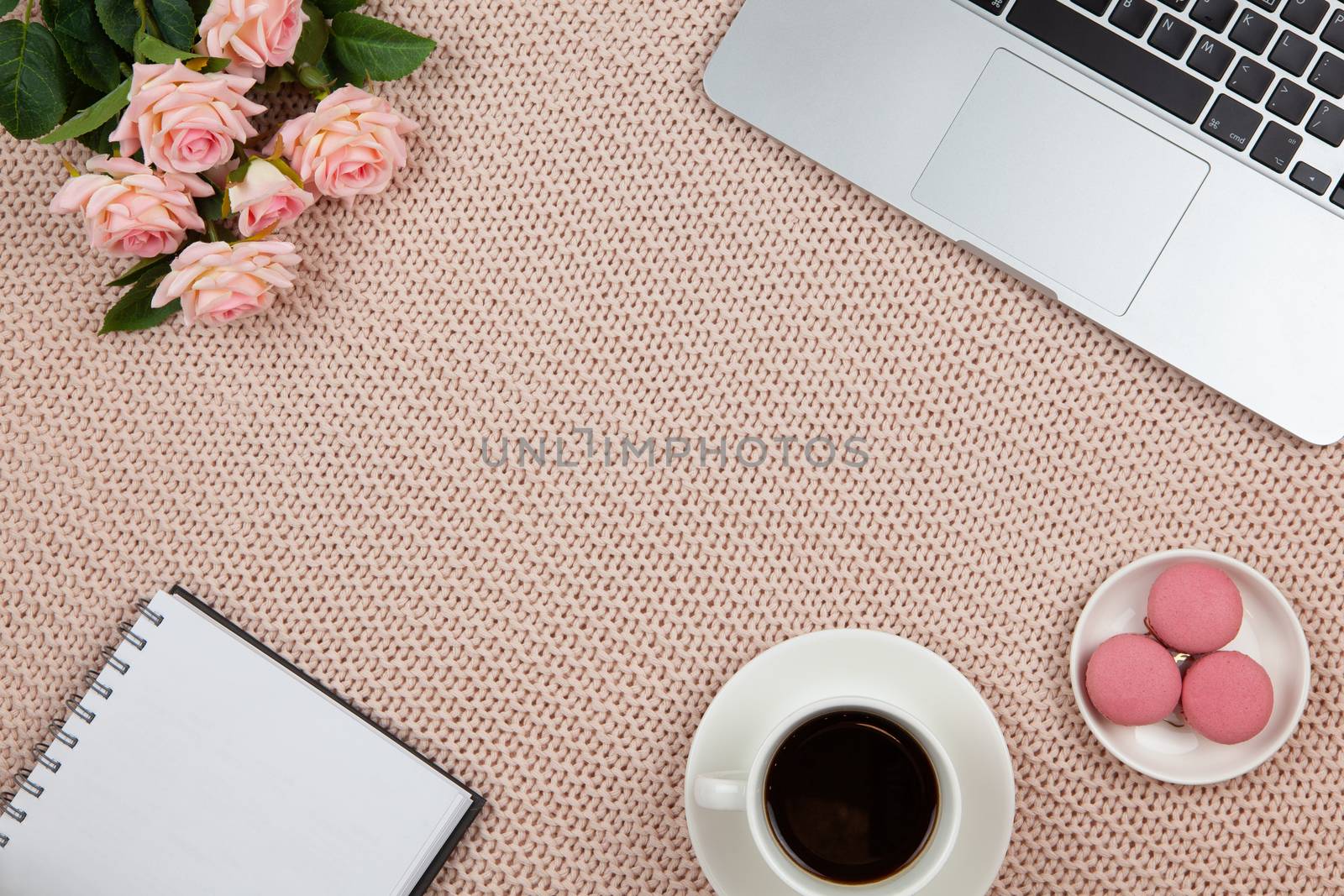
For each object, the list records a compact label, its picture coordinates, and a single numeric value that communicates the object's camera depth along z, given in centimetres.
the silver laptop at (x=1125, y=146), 59
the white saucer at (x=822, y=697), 59
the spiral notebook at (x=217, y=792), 62
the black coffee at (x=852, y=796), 56
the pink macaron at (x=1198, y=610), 59
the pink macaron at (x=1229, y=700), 58
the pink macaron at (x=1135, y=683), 58
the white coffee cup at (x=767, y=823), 52
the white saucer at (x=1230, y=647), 60
